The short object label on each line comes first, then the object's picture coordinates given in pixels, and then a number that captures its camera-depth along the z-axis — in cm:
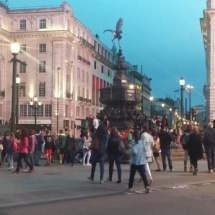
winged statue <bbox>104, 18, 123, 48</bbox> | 2917
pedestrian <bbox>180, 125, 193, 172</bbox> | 1883
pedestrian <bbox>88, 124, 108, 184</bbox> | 1511
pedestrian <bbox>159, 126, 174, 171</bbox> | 1905
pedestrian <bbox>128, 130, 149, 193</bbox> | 1287
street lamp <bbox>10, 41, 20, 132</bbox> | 2083
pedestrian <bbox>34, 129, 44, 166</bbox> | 2168
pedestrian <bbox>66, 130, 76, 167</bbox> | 2222
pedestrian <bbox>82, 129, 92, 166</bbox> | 2178
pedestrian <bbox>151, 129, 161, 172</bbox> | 1867
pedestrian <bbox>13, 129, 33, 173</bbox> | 1788
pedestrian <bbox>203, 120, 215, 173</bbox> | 1859
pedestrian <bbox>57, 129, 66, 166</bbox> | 2217
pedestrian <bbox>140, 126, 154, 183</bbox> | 1457
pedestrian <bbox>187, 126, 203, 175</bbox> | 1767
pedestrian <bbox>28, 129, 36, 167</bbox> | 1839
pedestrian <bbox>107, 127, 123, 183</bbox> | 1538
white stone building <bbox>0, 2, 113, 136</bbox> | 7944
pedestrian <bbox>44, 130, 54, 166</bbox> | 2198
